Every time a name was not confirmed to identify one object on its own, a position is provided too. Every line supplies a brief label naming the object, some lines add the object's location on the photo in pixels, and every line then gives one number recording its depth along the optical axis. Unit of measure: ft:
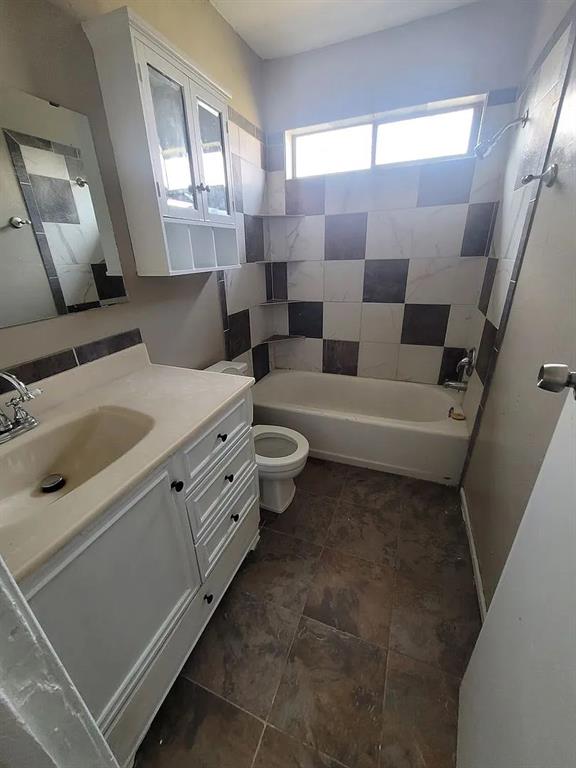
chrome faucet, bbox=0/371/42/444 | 2.83
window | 6.11
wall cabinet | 3.35
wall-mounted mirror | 2.94
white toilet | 5.30
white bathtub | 6.13
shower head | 4.91
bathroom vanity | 2.09
